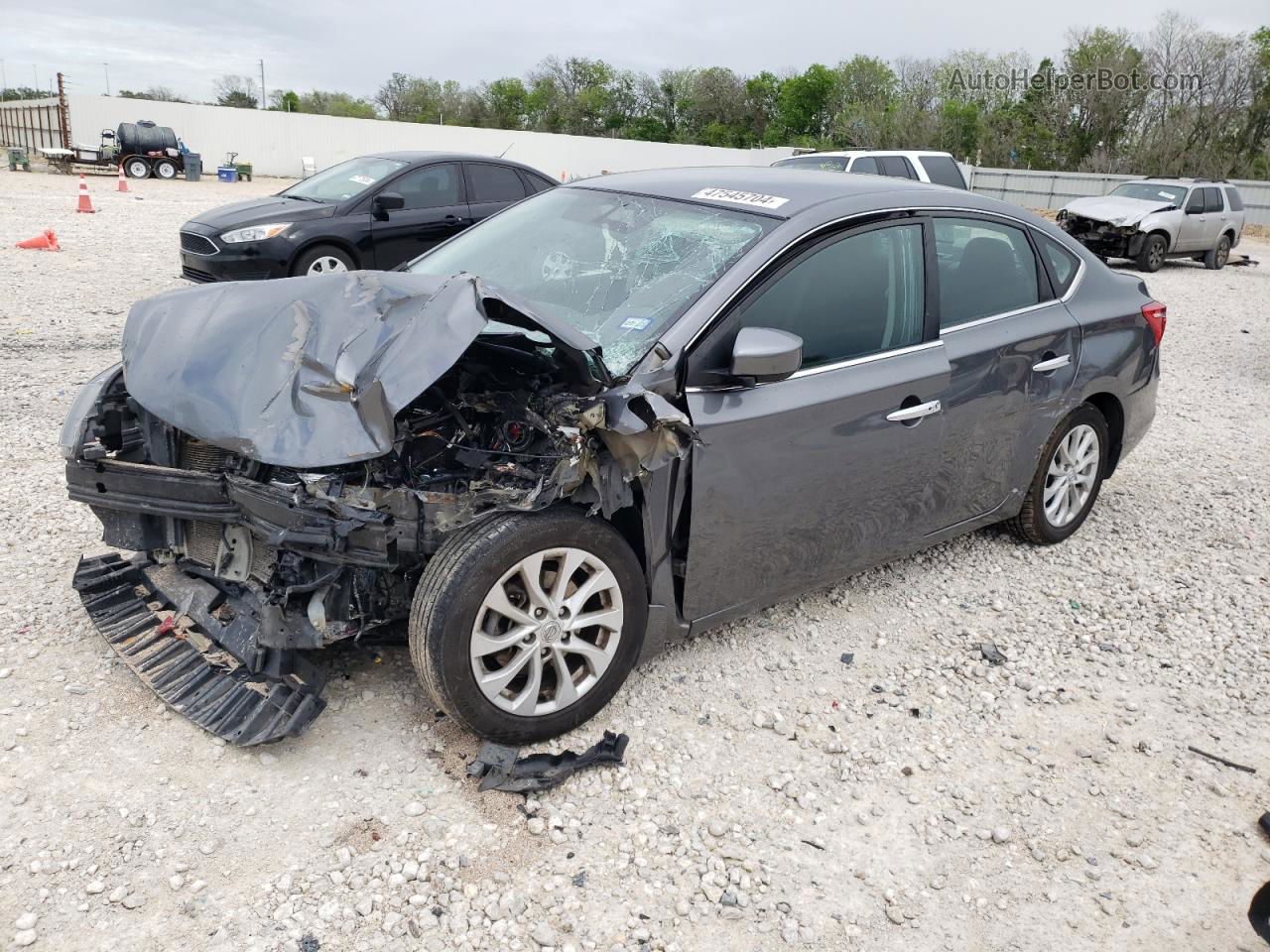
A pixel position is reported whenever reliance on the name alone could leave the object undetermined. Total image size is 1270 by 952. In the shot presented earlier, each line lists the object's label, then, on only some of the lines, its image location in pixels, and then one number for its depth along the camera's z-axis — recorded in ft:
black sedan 30.25
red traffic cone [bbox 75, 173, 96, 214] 57.21
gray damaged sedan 9.30
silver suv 55.77
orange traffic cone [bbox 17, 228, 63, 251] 40.11
